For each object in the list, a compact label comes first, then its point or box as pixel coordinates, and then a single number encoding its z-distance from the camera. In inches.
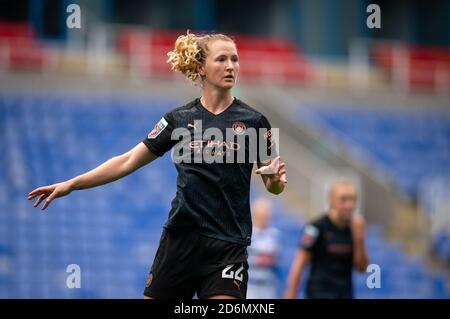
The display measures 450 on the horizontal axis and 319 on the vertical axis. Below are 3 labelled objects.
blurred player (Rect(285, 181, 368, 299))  590.2
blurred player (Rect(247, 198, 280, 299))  721.0
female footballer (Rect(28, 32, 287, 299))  391.5
